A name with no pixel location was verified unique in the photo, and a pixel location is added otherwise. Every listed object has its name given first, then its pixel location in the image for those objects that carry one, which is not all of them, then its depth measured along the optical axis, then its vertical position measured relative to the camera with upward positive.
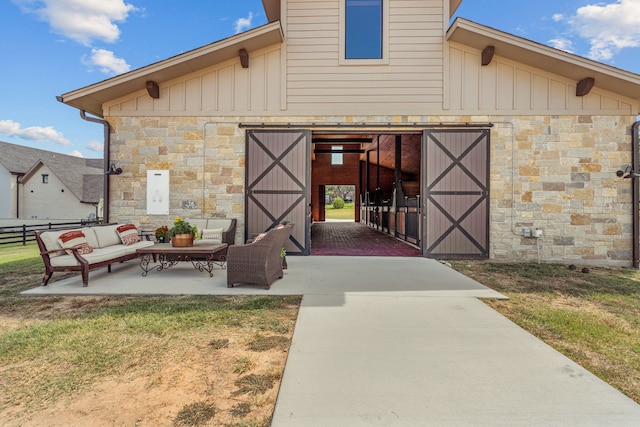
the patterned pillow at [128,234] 5.51 -0.55
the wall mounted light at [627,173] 6.03 +0.72
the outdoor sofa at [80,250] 4.22 -0.71
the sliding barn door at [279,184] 6.67 +0.46
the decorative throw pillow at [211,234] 6.00 -0.58
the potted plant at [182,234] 4.80 -0.47
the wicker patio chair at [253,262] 4.04 -0.74
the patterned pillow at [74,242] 4.36 -0.56
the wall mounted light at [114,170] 6.54 +0.69
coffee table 4.63 -0.79
